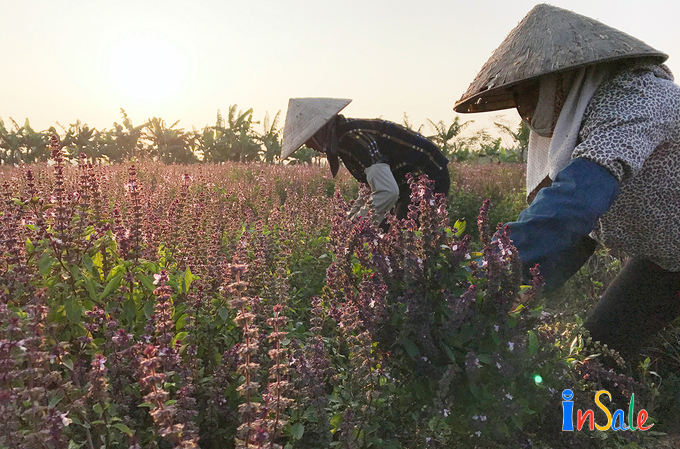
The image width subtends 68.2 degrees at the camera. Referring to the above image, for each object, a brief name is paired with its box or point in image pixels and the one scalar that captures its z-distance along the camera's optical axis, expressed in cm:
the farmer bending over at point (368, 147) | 464
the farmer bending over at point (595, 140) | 204
